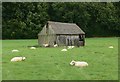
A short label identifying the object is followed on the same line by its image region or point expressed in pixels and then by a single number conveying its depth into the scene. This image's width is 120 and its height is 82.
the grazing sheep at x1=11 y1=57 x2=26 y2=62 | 20.80
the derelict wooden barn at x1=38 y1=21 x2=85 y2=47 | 40.88
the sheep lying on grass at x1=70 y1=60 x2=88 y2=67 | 18.08
